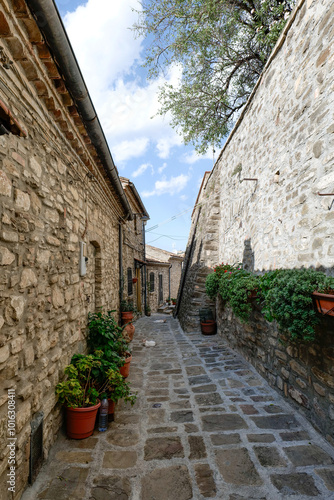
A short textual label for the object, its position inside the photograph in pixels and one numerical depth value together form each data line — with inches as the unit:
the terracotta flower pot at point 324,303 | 80.8
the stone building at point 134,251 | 339.9
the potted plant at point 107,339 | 140.1
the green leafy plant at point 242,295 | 156.6
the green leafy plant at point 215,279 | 239.3
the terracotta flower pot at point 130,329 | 251.2
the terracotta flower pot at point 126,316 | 286.0
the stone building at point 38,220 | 71.6
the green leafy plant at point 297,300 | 92.1
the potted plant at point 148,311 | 520.3
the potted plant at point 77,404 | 102.1
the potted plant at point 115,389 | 113.8
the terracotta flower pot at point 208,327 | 280.9
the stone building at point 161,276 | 629.0
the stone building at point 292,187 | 106.0
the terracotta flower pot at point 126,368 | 158.0
